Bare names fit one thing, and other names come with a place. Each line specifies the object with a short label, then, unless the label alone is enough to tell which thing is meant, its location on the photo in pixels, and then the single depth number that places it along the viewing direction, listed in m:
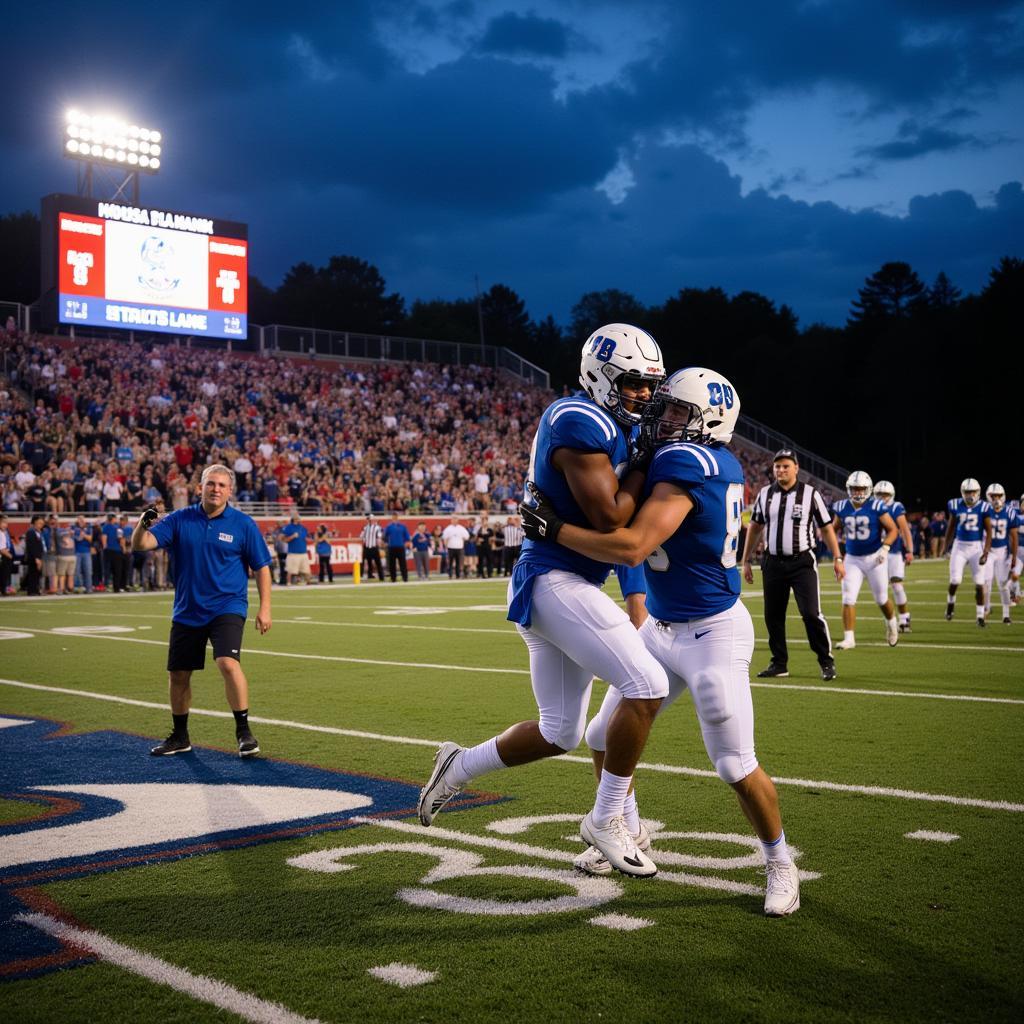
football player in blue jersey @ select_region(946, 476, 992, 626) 15.41
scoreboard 31.67
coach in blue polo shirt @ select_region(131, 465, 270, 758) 6.98
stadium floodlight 35.97
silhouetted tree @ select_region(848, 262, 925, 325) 71.94
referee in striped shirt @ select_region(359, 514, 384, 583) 28.55
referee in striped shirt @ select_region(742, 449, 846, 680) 10.17
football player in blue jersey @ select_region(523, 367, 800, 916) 3.97
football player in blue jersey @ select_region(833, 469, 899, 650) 12.38
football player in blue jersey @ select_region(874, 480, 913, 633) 13.92
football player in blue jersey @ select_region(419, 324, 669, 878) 4.06
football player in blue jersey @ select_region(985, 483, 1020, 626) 15.79
